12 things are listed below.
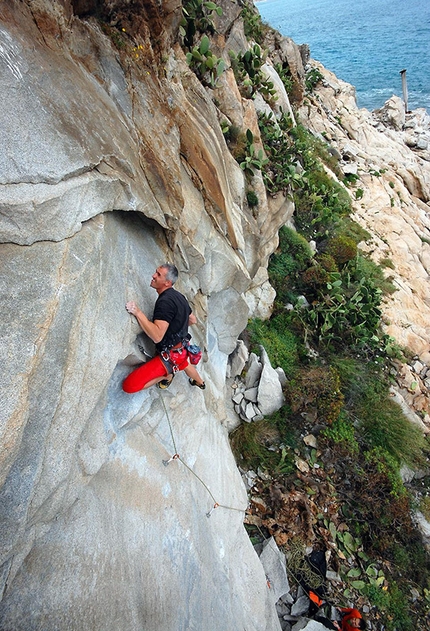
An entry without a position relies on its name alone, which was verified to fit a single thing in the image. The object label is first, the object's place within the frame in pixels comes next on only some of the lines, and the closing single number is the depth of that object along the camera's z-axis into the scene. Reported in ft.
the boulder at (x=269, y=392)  31.78
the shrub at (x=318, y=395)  32.19
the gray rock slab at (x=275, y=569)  24.36
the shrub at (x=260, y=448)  30.09
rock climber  16.44
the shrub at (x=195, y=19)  25.02
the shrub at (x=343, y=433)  31.35
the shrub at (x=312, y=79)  72.96
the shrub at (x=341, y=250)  44.73
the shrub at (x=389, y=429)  32.30
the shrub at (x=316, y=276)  40.37
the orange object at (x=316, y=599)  24.25
